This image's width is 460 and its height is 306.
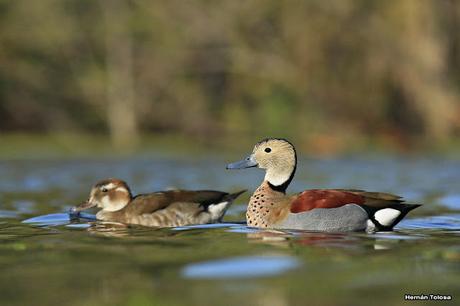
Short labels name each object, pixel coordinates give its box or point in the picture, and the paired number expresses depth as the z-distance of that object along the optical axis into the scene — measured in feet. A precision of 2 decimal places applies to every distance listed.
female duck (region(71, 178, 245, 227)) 70.95
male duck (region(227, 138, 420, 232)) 62.18
